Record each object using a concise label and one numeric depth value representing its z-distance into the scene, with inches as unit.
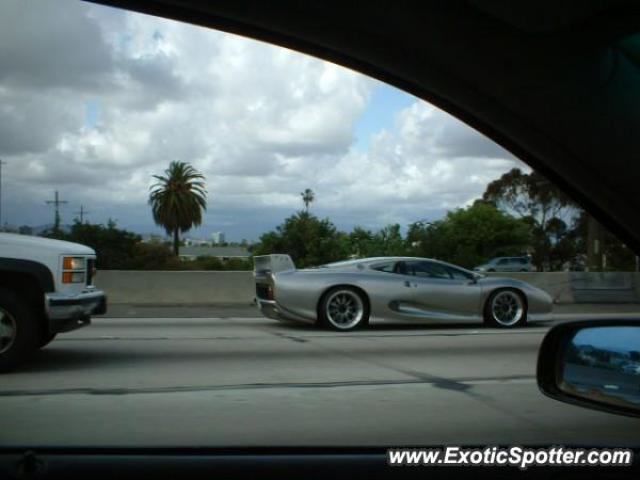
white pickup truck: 213.9
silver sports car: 390.0
